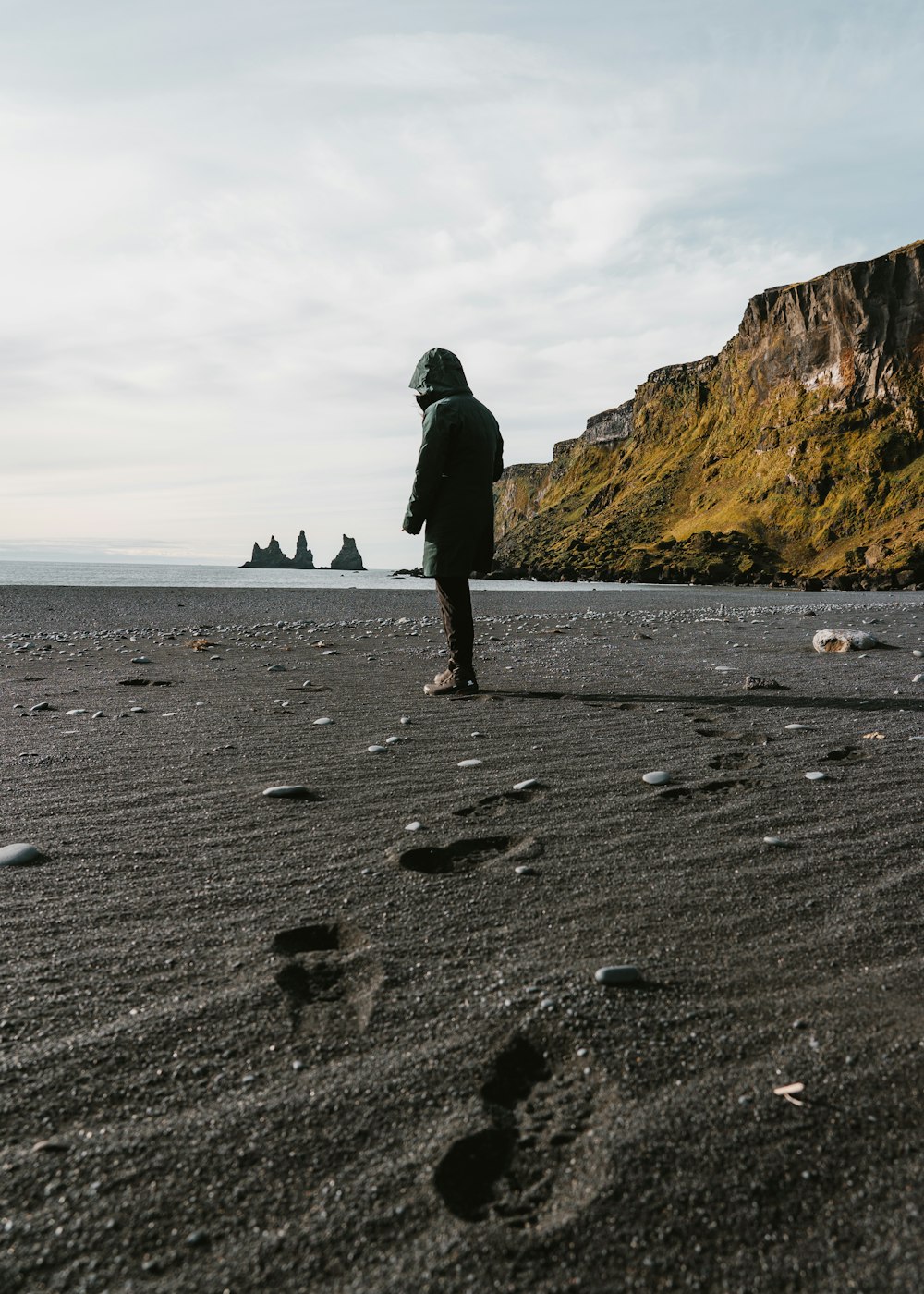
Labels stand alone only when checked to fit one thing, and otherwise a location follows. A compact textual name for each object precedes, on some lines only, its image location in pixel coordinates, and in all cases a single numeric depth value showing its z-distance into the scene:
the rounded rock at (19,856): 2.87
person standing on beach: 6.79
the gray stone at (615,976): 2.06
